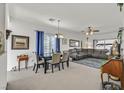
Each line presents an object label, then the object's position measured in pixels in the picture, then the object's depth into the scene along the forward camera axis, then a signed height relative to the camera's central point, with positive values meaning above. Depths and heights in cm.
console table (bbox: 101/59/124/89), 171 -54
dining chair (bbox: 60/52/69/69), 395 -62
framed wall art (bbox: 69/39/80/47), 633 +24
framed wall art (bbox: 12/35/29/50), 386 +20
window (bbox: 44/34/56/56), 498 +15
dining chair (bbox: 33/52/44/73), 343 -68
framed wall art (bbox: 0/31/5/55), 140 +9
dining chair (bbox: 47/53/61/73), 341 -60
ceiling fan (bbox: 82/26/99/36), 394 +80
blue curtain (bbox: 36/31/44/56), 457 +23
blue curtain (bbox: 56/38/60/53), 546 +6
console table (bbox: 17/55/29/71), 379 -61
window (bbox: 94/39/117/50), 663 +20
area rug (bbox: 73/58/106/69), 427 -109
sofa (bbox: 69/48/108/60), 590 -61
